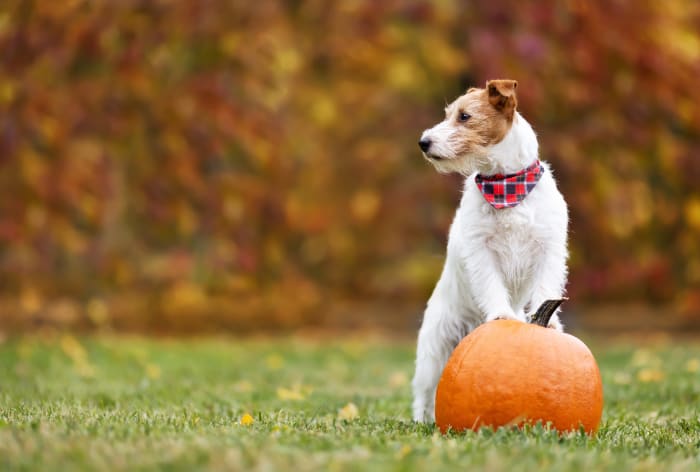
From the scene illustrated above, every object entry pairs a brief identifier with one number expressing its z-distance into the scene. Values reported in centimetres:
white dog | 888
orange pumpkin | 805
